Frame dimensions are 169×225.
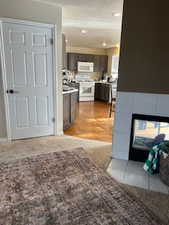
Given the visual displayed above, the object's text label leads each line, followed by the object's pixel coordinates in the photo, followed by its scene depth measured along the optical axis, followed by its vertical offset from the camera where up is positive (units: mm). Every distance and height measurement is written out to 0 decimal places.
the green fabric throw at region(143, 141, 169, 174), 2229 -1032
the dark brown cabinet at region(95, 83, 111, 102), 7262 -598
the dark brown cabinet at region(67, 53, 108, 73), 7773 +800
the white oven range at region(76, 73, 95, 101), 7609 -524
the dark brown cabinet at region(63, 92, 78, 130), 3909 -762
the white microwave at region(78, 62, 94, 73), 7918 +484
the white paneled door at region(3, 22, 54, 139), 2990 -35
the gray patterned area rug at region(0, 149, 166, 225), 1571 -1275
